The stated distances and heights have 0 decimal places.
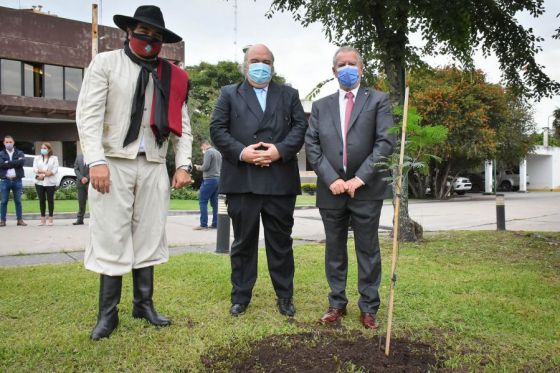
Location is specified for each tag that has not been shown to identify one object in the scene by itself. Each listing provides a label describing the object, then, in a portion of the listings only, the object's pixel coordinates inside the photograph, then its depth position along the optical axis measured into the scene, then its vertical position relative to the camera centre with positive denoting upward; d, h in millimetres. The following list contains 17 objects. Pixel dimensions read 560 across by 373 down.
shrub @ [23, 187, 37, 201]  21016 -475
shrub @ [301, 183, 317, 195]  30595 -267
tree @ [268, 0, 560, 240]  7255 +2369
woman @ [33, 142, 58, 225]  11711 +104
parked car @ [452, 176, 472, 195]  33469 +45
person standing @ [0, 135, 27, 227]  11555 +164
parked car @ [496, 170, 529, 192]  43031 +508
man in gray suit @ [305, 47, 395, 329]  4070 +109
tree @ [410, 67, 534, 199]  23359 +3406
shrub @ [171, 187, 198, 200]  24641 -510
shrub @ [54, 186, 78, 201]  21406 -442
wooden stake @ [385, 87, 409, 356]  3241 -190
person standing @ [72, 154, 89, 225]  11781 -97
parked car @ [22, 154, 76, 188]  22016 +308
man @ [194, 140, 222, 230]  11039 +18
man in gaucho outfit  3711 +220
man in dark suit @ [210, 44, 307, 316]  4270 +127
